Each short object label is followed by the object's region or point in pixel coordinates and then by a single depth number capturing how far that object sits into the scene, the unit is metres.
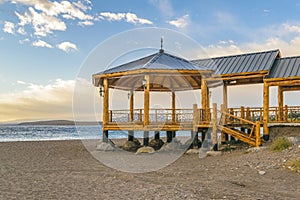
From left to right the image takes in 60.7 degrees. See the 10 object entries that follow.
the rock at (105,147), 13.59
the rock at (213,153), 11.38
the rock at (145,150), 12.74
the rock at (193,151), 12.38
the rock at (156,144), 14.95
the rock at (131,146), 14.32
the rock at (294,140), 10.77
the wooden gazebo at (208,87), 12.33
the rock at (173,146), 13.63
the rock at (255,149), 10.63
